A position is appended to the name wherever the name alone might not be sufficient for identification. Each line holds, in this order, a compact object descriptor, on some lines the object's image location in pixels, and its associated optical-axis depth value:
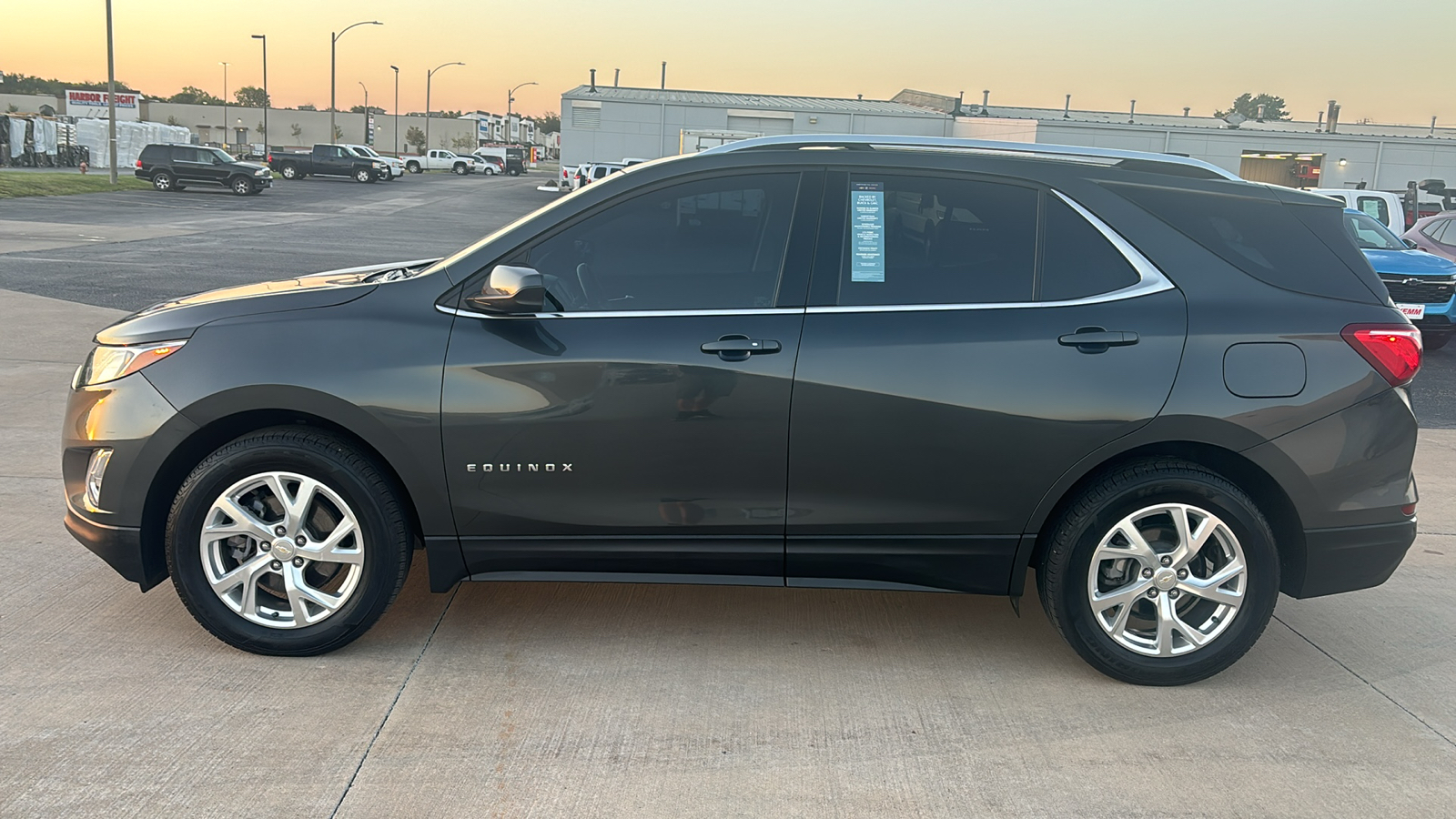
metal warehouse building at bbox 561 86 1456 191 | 44.78
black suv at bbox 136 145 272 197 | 38.81
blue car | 12.02
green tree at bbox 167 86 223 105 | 139.27
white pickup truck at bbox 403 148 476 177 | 74.62
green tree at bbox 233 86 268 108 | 147.00
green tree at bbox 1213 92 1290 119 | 134.62
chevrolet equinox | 3.62
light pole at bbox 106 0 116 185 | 34.93
